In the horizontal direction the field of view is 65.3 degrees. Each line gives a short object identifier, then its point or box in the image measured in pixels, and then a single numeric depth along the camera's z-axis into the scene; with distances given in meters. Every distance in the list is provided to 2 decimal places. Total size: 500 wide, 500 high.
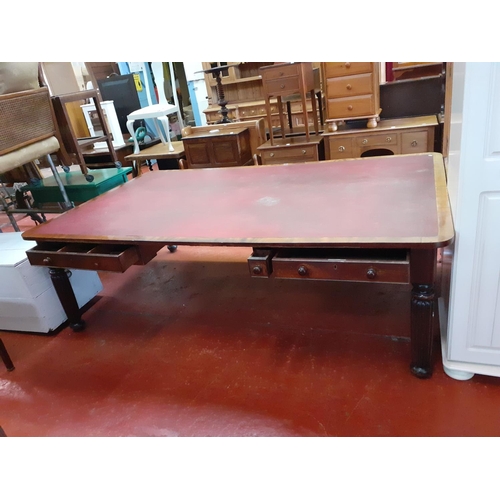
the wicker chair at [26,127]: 2.34
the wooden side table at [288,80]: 3.05
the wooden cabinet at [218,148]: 3.69
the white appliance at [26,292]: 1.99
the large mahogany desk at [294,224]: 1.32
